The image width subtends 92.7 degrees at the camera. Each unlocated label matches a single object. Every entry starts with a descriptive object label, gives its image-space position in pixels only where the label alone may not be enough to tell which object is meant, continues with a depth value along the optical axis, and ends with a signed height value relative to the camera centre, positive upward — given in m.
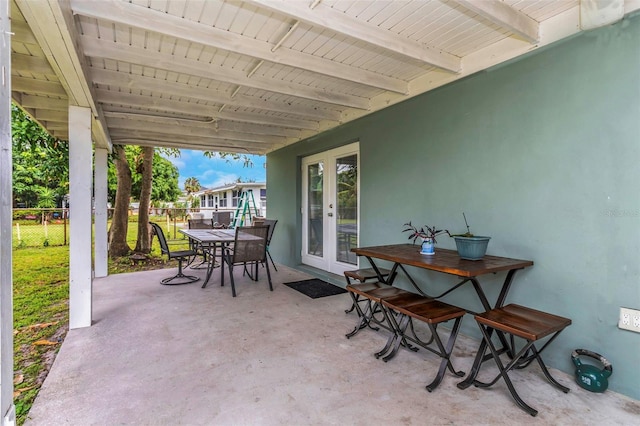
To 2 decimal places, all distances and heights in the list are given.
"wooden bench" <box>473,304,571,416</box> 1.76 -0.70
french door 4.48 +0.01
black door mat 4.16 -1.15
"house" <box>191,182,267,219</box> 15.46 +0.84
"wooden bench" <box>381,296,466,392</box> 2.03 -0.72
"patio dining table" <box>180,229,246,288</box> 4.18 -0.42
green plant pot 2.29 -0.28
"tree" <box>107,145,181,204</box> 14.99 +1.40
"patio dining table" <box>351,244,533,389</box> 2.03 -0.40
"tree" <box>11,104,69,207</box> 4.22 +0.93
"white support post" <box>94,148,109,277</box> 4.95 +0.07
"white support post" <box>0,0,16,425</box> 0.81 -0.07
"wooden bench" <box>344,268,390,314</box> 3.18 -0.70
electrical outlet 1.89 -0.69
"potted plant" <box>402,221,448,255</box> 2.63 -0.30
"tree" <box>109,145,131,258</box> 6.96 -0.09
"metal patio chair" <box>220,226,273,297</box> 4.11 -0.55
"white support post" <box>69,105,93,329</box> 2.94 -0.07
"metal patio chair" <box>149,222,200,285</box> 4.46 -0.72
